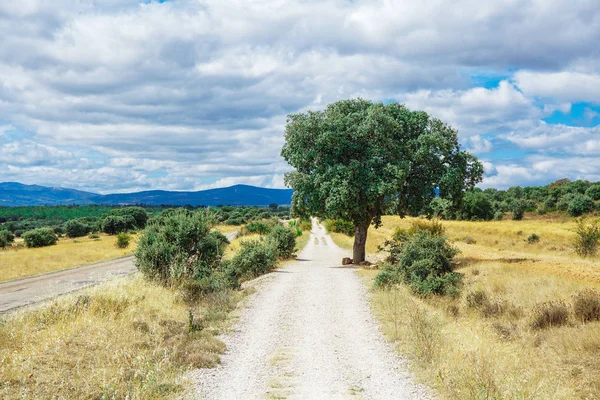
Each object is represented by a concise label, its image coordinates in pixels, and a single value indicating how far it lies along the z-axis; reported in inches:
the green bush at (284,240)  1357.5
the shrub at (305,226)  3737.2
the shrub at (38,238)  3021.7
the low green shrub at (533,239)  1715.2
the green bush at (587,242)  1138.7
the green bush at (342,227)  2919.8
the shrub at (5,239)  3121.6
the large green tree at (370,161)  980.6
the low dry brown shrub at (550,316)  515.5
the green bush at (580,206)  2891.2
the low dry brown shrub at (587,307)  511.2
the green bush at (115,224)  3983.8
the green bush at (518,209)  3238.2
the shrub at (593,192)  3297.2
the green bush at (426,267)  701.9
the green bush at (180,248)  684.1
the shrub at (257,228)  2529.5
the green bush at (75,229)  4035.4
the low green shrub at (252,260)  971.3
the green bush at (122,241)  2573.8
